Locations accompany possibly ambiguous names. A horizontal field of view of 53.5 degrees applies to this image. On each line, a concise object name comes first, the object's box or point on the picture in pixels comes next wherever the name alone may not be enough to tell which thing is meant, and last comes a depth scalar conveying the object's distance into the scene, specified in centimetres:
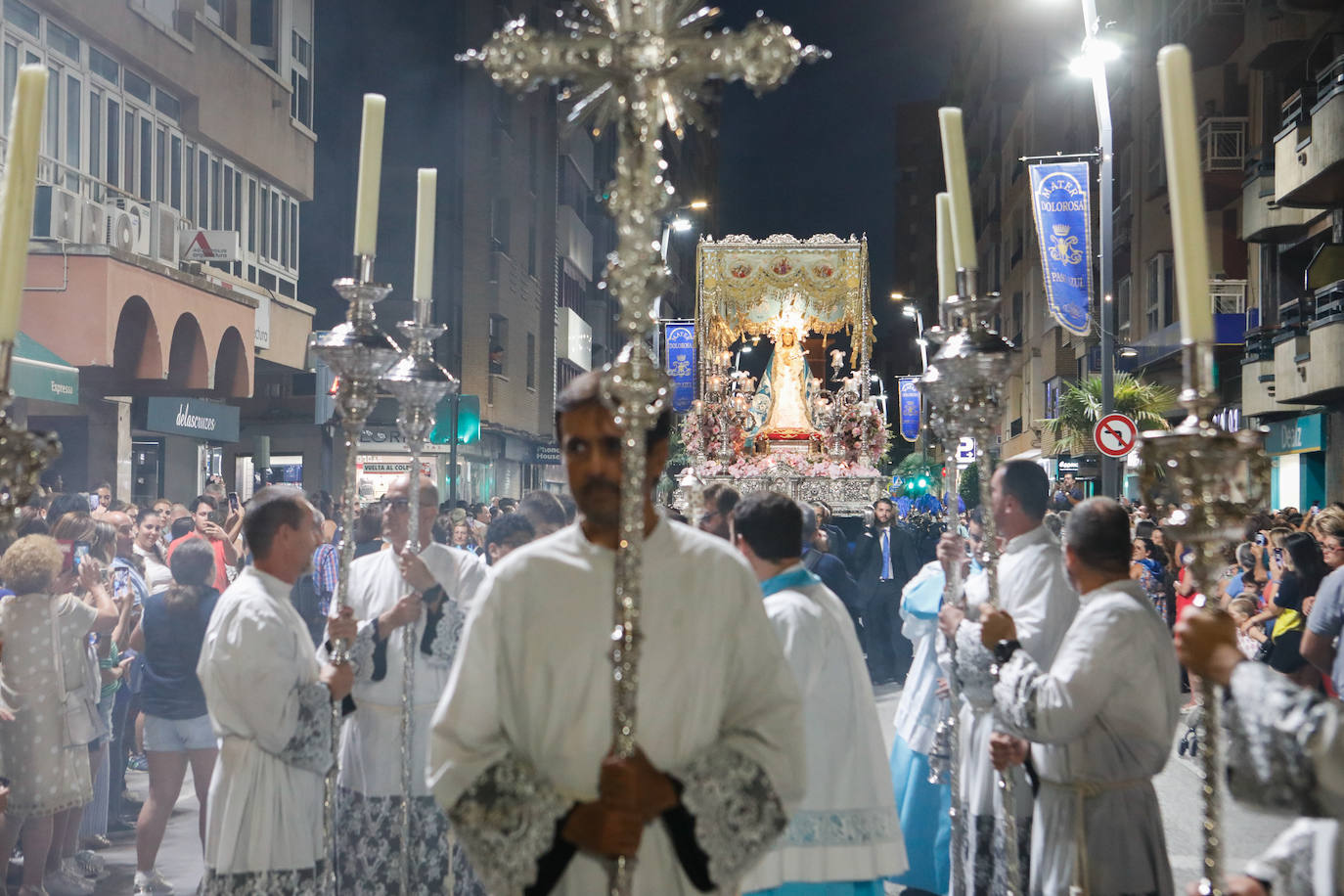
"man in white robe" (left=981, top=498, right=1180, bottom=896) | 429
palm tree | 2386
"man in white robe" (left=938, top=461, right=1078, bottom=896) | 538
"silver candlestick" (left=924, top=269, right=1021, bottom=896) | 436
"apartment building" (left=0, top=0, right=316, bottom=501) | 1539
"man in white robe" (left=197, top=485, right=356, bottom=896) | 461
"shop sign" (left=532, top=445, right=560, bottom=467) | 3710
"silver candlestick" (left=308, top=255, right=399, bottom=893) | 449
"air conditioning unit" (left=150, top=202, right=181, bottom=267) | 1855
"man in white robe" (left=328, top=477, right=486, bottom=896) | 565
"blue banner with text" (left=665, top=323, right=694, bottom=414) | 3102
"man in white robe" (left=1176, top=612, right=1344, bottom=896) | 271
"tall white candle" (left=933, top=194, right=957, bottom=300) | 471
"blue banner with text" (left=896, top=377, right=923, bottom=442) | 4644
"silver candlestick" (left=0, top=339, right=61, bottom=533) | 316
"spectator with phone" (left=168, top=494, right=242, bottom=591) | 1080
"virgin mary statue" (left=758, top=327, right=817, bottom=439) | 2627
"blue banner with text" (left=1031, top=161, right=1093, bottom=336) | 1714
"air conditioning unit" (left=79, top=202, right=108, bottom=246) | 1633
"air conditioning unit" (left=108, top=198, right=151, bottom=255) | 1752
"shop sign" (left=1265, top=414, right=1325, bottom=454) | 2278
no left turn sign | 1562
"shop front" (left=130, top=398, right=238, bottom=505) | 1941
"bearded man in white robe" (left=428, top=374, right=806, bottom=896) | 302
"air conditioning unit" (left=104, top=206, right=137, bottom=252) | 1698
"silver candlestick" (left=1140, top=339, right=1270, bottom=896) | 297
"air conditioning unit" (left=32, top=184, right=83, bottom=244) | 1538
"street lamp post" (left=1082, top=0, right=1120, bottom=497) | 1692
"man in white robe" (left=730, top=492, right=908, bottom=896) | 498
